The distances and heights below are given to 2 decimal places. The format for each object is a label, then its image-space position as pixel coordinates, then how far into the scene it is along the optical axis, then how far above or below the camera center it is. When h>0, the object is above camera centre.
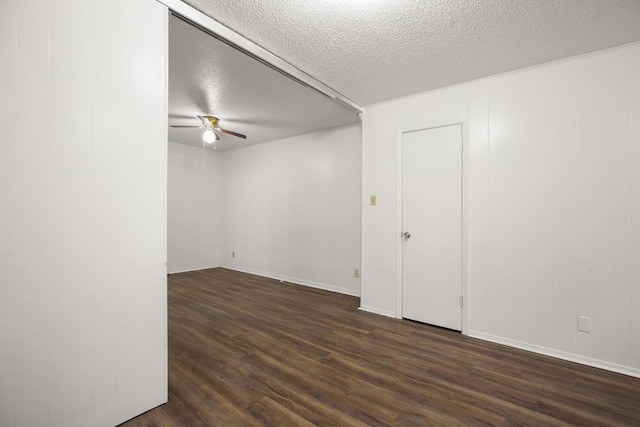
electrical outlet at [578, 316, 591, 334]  2.37 -0.92
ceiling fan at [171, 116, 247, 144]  4.05 +1.29
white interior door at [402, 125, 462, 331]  3.02 -0.13
